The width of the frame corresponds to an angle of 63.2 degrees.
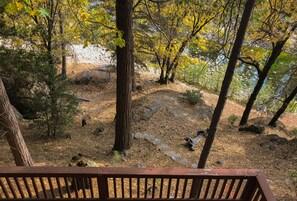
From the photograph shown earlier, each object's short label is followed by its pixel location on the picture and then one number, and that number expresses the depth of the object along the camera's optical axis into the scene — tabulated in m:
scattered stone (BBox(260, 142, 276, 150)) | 8.08
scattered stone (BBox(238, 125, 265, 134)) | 9.55
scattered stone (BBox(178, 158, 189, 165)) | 6.84
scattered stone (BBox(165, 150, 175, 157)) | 7.17
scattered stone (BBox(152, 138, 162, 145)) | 7.79
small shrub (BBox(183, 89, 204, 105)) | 11.44
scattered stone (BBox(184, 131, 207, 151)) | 7.78
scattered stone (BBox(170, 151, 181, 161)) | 6.99
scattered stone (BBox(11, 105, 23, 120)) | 8.08
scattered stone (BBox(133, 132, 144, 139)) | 7.99
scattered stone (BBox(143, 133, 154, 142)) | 7.98
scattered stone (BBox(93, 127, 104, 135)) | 8.76
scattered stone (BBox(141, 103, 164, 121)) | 9.49
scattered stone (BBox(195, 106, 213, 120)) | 10.70
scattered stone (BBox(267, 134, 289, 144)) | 8.41
